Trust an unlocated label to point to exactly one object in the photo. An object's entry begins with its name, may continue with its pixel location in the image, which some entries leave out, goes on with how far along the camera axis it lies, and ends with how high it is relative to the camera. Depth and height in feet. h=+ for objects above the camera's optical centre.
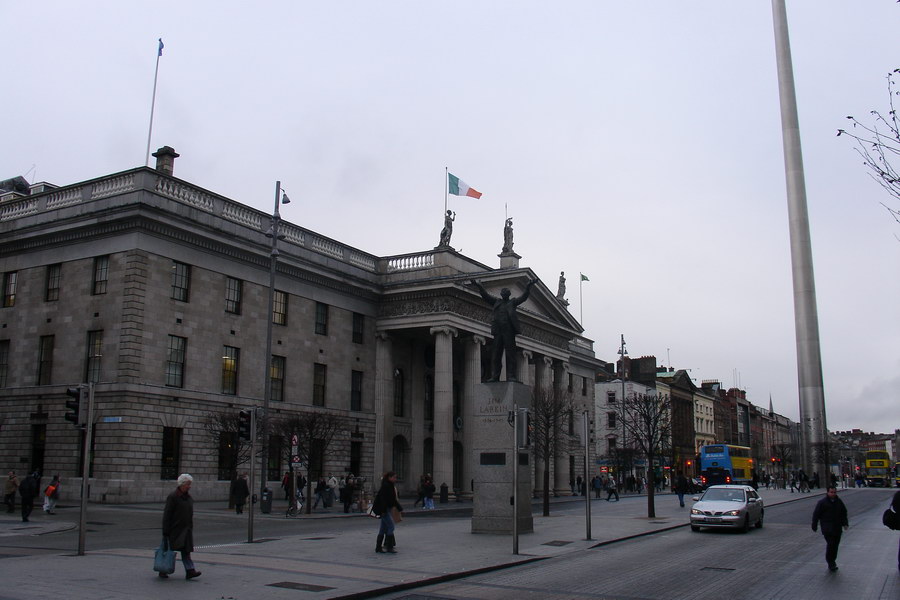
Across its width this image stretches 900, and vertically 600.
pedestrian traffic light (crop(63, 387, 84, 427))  57.36 +2.06
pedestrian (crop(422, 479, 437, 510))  128.06 -8.94
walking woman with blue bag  43.01 -4.58
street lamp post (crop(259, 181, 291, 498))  105.81 +13.52
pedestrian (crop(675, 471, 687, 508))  132.05 -7.69
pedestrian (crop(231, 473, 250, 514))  106.32 -7.38
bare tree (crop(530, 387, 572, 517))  152.54 +4.48
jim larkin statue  79.00 +10.25
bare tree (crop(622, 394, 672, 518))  104.99 +2.58
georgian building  118.83 +18.08
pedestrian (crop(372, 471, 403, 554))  59.11 -5.14
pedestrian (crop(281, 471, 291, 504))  118.81 -7.10
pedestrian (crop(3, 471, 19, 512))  100.58 -7.24
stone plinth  74.79 -2.33
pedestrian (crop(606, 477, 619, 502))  174.29 -11.08
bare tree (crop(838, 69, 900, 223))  40.37 +13.31
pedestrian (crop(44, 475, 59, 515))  96.73 -7.32
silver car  82.69 -7.07
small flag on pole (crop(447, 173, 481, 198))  172.65 +53.06
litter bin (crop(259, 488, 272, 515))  110.69 -9.04
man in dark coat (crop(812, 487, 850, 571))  52.37 -5.16
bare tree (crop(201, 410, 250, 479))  121.49 -0.24
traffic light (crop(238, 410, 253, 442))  70.74 +0.93
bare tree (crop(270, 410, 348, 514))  118.42 +0.79
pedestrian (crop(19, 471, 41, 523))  85.51 -6.24
